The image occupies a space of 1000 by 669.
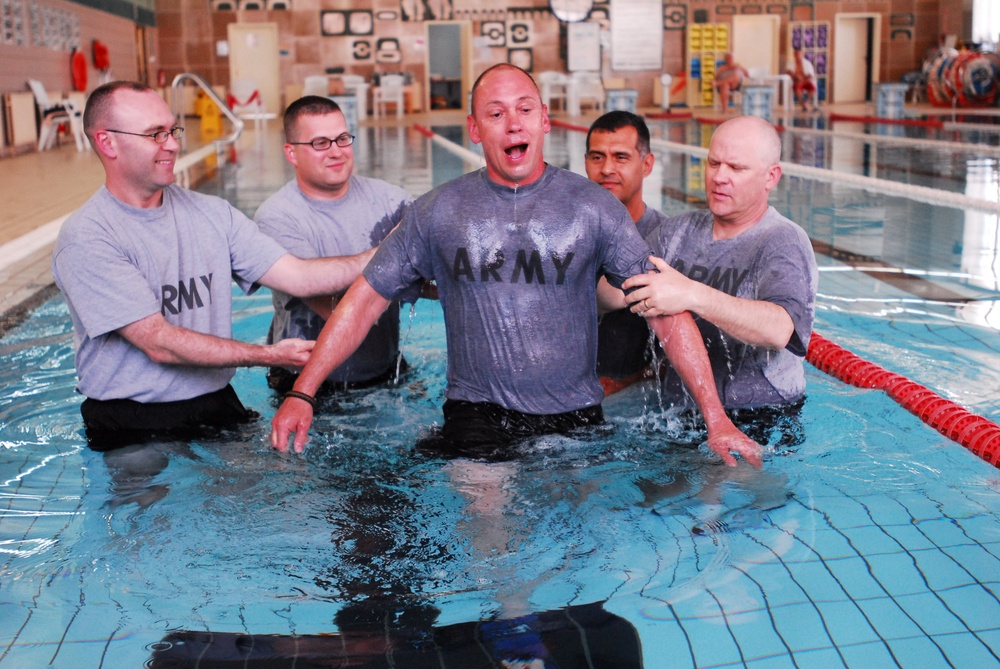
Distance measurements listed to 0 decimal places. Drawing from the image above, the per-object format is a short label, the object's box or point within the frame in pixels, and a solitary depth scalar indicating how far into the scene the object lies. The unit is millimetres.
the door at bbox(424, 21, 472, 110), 27438
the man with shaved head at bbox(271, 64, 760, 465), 2918
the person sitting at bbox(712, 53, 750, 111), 24125
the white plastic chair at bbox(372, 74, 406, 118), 25855
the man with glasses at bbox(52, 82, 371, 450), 3061
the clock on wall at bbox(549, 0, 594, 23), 27172
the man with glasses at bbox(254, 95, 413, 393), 3904
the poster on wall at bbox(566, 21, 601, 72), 27219
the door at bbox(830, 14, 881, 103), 28109
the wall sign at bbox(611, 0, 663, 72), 27281
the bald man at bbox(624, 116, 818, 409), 2934
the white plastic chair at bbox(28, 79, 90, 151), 16359
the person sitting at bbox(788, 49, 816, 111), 25375
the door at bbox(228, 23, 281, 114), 26531
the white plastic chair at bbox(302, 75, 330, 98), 22750
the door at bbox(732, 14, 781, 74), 27562
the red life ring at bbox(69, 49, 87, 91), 19109
